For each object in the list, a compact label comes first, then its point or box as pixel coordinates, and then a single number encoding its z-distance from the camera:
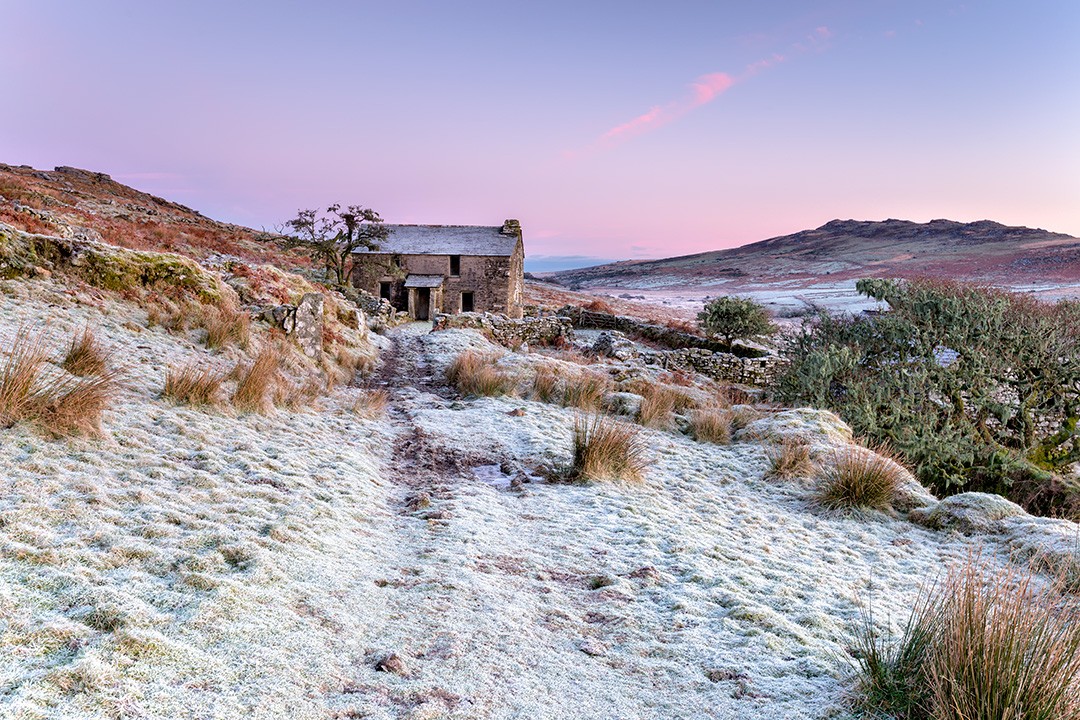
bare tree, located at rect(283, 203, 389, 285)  29.53
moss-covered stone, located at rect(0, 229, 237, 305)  8.78
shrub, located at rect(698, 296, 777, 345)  25.33
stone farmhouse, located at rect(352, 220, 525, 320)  33.94
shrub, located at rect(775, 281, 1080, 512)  10.00
